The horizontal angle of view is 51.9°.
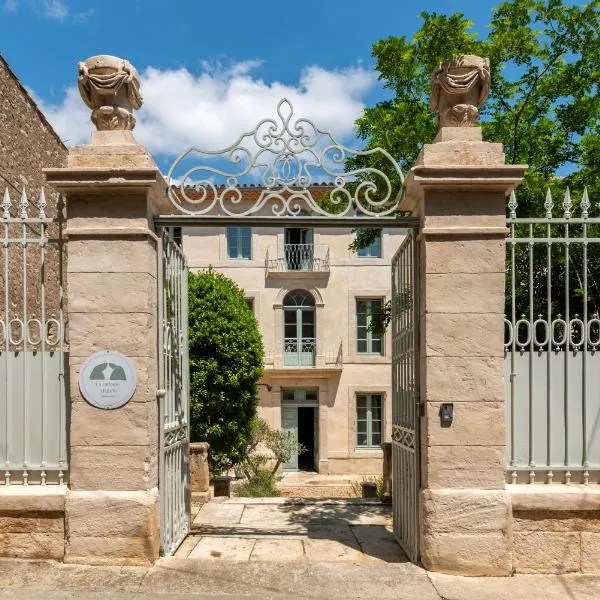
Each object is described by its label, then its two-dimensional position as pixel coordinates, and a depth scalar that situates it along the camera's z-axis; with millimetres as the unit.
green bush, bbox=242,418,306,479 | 15310
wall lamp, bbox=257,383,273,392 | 19812
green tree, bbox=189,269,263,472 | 14609
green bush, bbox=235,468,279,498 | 12375
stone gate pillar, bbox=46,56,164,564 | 5172
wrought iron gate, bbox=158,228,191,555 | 5613
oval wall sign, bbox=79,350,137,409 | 5262
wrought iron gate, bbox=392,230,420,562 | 5551
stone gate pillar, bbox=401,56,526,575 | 5137
